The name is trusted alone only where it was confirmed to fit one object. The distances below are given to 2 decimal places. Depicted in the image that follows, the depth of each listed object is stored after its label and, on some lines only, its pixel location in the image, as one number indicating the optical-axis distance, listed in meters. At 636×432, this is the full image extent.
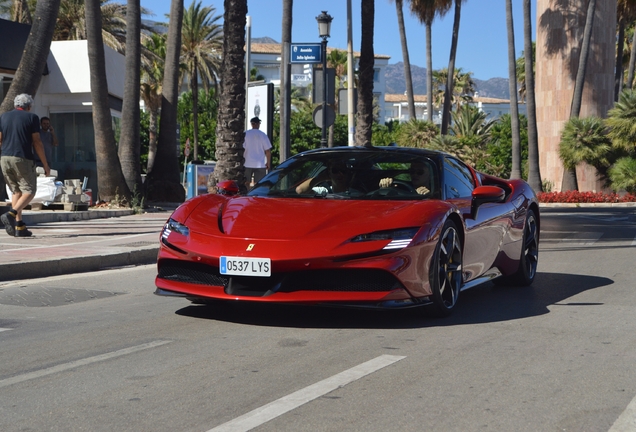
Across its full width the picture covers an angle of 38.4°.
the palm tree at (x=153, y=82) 48.43
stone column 37.62
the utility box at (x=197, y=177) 21.53
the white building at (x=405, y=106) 158.50
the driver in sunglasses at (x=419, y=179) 7.19
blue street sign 17.27
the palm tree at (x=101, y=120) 18.16
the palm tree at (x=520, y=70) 68.06
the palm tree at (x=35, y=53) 14.76
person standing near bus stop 16.55
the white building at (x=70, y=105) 23.59
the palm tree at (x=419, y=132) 42.03
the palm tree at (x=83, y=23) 42.81
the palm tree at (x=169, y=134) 22.58
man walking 11.97
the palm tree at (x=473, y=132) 40.56
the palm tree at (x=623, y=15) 44.62
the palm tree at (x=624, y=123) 32.91
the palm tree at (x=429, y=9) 46.53
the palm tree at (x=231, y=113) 15.67
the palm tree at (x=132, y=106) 20.23
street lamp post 17.74
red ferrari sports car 5.94
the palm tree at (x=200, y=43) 54.94
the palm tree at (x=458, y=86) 101.88
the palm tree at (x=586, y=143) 33.66
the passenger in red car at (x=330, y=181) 7.29
